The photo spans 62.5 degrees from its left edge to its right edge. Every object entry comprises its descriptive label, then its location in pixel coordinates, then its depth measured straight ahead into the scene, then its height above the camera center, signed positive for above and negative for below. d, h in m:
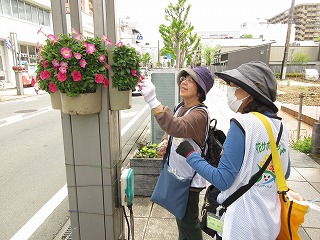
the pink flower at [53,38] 1.60 +0.16
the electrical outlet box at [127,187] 2.08 -0.96
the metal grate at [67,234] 2.87 -1.91
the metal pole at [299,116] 5.99 -1.14
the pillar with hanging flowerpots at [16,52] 16.38 +0.74
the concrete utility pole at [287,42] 26.92 +2.63
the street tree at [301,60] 41.26 +0.98
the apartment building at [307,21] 121.19 +20.57
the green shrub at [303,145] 5.70 -1.71
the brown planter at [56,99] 1.88 -0.24
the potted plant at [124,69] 1.68 -0.02
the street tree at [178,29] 15.95 +2.25
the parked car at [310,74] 29.38 -0.89
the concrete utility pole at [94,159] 1.78 -0.69
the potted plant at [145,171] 3.49 -1.37
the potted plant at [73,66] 1.59 -0.01
